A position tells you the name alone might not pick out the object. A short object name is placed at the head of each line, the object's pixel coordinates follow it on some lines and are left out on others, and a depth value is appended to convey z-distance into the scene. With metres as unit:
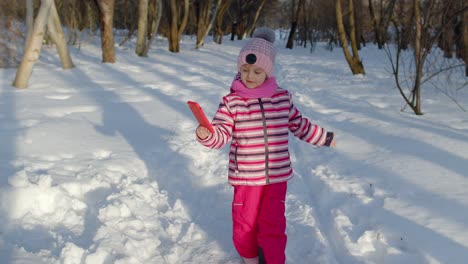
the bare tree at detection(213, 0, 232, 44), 22.29
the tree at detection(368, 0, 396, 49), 19.85
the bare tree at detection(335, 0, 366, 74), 10.39
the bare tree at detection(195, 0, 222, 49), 18.88
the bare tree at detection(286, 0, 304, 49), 21.91
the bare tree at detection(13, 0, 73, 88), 6.27
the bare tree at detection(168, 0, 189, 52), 15.23
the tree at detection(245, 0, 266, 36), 32.19
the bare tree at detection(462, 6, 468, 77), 8.63
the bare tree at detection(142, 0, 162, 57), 12.89
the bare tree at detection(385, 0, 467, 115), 5.55
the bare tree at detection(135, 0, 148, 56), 12.21
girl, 2.17
